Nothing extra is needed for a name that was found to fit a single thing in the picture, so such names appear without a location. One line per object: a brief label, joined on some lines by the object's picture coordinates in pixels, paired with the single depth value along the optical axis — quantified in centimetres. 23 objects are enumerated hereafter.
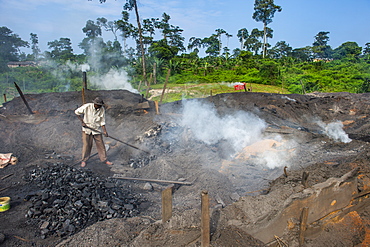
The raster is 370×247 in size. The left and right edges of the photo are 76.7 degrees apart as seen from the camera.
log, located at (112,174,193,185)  581
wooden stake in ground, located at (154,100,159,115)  1060
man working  643
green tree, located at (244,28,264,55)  4588
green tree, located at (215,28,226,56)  4827
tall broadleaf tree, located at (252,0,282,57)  3922
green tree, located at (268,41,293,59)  4298
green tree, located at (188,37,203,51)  5005
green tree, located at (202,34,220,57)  4747
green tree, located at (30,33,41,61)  4747
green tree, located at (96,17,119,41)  3528
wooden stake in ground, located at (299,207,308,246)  365
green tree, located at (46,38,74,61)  3350
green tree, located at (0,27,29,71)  3023
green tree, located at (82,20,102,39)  3894
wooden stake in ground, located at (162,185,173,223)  314
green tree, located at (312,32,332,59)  5106
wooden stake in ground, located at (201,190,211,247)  278
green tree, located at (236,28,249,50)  5220
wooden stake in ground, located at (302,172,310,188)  423
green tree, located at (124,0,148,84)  2038
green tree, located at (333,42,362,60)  3356
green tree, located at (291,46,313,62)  4095
